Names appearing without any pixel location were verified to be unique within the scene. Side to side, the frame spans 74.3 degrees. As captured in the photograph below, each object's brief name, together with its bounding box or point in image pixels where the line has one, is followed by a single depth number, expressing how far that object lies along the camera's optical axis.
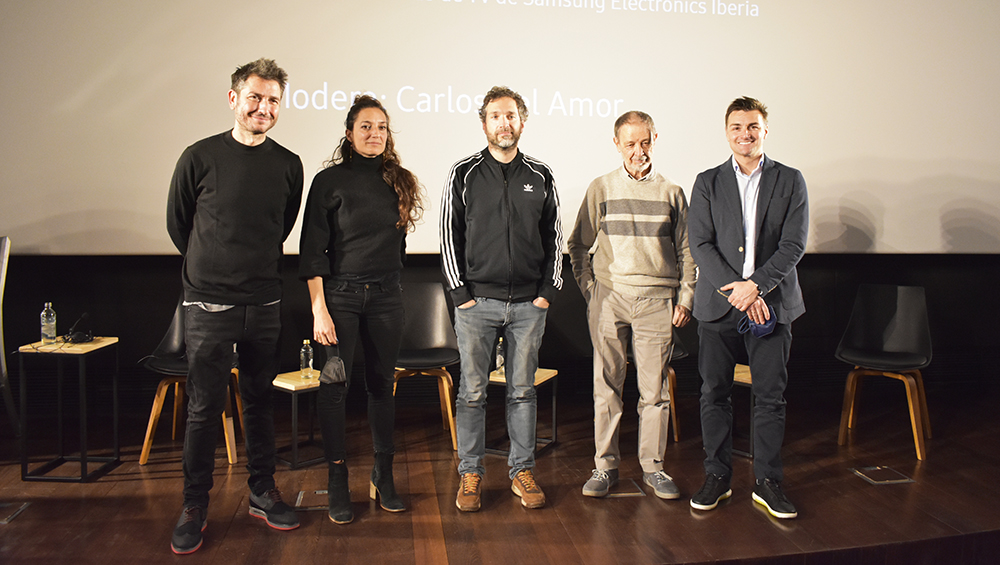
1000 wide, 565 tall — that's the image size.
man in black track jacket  2.51
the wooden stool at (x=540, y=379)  3.28
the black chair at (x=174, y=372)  3.12
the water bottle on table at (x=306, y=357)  3.46
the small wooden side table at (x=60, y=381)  2.84
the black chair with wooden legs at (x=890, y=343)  3.43
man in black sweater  2.22
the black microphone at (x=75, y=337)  2.98
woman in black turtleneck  2.36
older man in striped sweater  2.66
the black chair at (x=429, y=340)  3.50
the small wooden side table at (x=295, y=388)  2.99
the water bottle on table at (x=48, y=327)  2.95
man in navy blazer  2.54
